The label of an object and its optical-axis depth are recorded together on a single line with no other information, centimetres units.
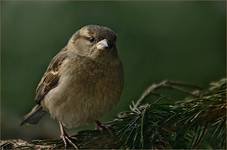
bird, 292
